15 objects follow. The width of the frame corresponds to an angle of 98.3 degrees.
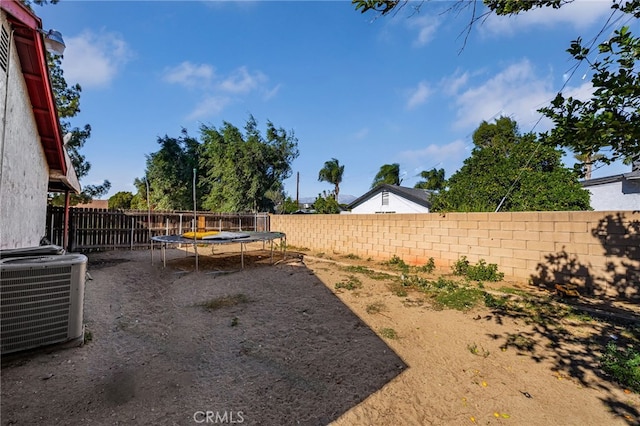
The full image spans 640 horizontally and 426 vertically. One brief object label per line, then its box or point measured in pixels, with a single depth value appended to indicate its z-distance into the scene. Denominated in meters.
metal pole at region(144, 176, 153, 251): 12.47
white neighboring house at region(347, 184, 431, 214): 21.97
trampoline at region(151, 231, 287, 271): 7.86
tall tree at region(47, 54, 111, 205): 13.00
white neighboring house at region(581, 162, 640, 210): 12.82
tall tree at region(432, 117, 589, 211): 8.60
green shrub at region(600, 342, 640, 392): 2.77
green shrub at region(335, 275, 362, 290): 6.48
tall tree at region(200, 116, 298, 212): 21.57
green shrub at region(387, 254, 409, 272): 8.61
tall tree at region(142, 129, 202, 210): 25.09
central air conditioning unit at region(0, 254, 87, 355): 2.57
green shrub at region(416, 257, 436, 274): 8.02
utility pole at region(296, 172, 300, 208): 28.98
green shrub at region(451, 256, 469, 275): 7.47
